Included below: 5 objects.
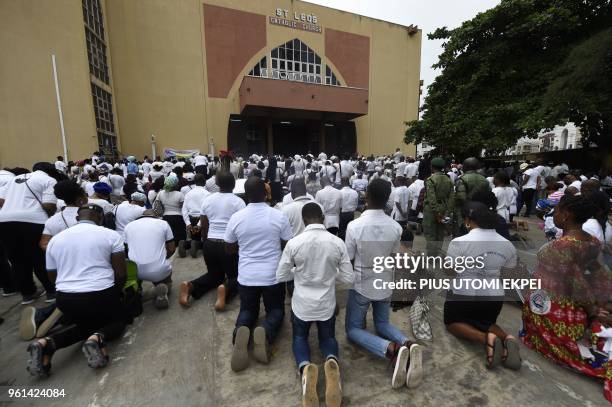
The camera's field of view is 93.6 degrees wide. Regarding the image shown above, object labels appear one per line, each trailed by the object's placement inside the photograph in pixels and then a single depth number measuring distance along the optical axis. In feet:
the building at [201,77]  35.60
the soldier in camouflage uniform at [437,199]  13.47
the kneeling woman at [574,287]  7.04
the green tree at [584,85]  28.63
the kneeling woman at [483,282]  7.48
